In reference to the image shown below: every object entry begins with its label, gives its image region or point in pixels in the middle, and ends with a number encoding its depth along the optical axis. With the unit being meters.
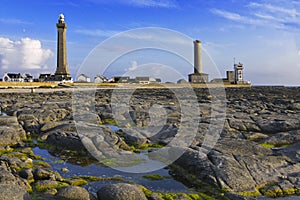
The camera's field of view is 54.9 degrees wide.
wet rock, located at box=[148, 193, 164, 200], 6.36
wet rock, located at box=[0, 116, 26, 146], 11.03
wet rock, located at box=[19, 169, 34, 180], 7.33
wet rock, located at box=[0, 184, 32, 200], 5.71
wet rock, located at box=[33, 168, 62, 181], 7.43
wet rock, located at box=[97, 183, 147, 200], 6.08
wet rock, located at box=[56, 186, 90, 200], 6.20
